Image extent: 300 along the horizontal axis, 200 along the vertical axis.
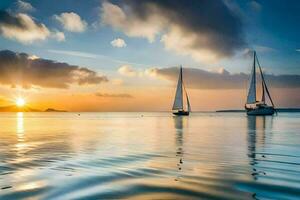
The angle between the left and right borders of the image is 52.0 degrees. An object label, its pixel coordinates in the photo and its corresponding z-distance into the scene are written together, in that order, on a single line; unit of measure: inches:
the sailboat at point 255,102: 5046.8
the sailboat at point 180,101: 5300.2
